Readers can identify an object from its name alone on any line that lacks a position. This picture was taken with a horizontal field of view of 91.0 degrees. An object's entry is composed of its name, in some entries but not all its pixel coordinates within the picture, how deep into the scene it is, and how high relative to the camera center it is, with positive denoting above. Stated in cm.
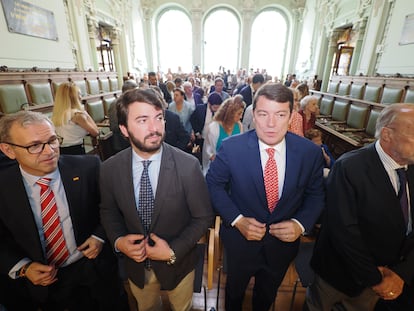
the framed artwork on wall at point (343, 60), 827 +79
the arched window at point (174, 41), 1278 +227
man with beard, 104 -62
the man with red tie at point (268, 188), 110 -60
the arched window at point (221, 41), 1277 +230
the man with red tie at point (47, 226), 106 -79
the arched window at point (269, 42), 1257 +223
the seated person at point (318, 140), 212 -64
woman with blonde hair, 226 -43
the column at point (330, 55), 867 +103
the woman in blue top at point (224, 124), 232 -51
